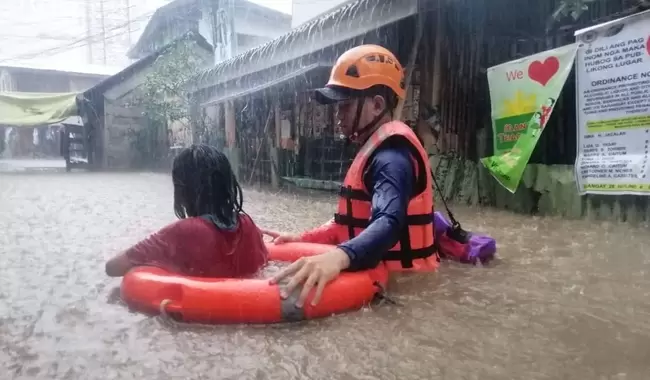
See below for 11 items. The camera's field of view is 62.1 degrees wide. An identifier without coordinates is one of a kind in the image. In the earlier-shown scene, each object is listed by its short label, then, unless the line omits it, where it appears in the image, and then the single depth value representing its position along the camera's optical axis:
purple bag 3.33
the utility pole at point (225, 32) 18.00
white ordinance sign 4.73
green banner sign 5.59
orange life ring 2.21
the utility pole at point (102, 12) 36.87
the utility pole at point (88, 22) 36.97
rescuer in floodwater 2.46
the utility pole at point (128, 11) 38.83
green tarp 17.67
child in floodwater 2.51
